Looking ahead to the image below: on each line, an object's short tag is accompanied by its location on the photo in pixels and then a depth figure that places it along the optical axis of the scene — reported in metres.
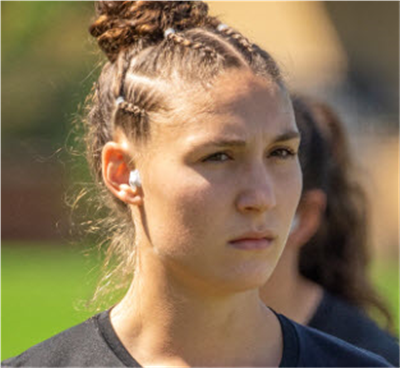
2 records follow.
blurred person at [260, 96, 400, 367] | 7.57
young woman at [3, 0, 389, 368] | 4.77
